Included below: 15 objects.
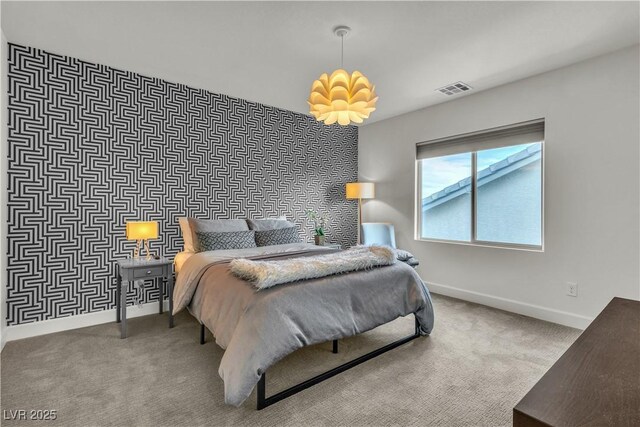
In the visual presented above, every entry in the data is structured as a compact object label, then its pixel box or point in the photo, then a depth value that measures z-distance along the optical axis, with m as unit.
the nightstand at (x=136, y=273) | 2.81
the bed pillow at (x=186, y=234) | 3.42
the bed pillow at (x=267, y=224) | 3.80
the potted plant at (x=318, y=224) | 4.71
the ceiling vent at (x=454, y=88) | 3.60
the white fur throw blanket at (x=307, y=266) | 2.03
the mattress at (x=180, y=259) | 3.22
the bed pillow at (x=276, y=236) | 3.61
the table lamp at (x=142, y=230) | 2.98
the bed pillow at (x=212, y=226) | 3.35
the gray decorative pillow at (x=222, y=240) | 3.22
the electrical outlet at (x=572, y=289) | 3.10
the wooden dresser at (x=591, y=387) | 0.62
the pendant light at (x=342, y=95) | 2.38
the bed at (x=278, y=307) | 1.77
